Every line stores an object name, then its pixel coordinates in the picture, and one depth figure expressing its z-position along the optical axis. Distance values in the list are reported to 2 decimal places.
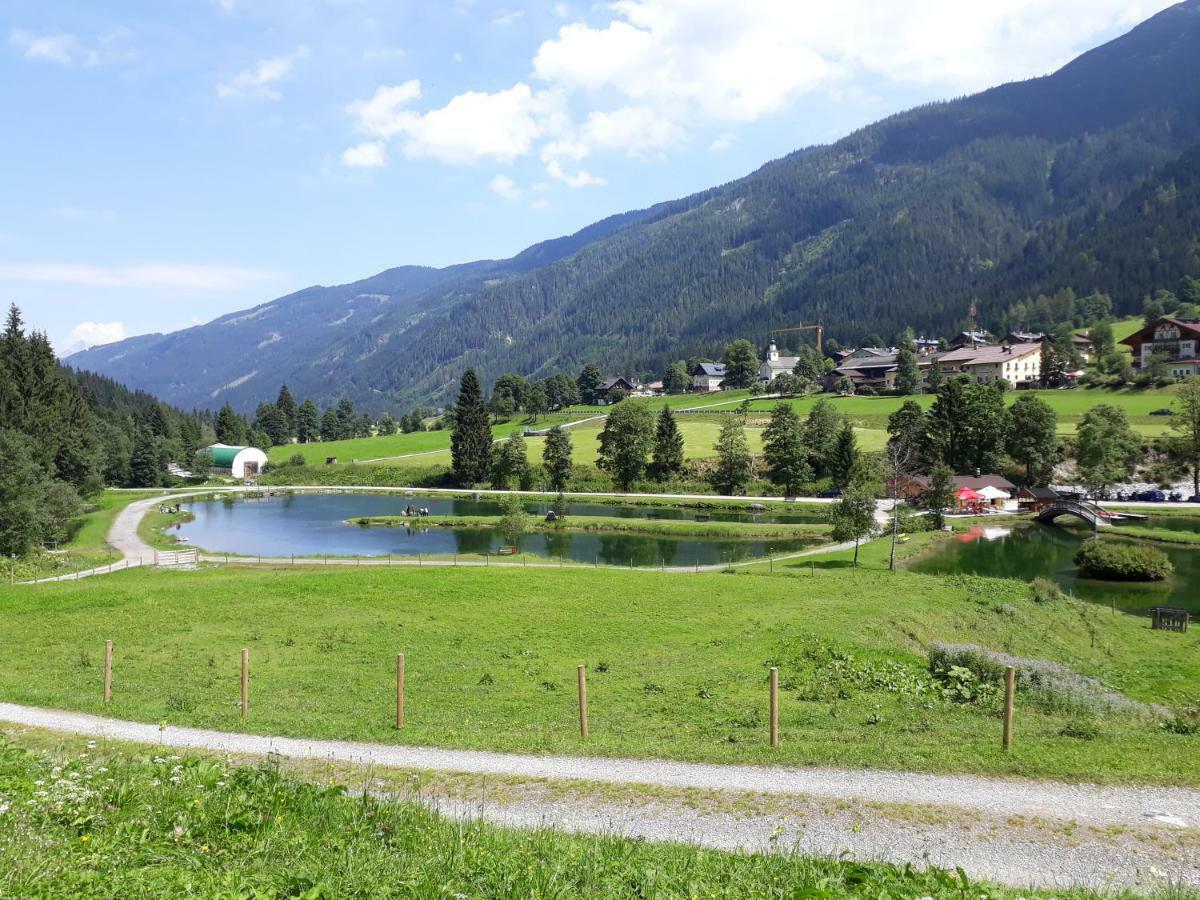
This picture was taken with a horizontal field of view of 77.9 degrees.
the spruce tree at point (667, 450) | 98.88
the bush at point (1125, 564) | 44.53
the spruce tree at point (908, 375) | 141.75
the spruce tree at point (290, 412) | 171.12
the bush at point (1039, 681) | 18.74
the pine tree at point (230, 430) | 152.62
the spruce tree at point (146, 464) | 116.25
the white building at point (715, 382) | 197.75
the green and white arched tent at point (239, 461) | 131.50
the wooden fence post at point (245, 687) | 15.79
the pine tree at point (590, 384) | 183.12
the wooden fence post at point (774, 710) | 13.42
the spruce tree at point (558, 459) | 98.38
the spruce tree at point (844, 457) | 85.75
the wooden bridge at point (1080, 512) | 66.38
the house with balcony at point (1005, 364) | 142.75
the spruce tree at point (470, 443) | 106.94
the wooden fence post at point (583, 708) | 14.13
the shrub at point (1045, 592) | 34.34
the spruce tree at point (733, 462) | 89.56
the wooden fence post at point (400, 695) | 14.77
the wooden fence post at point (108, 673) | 16.38
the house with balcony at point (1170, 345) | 121.25
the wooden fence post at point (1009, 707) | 13.34
